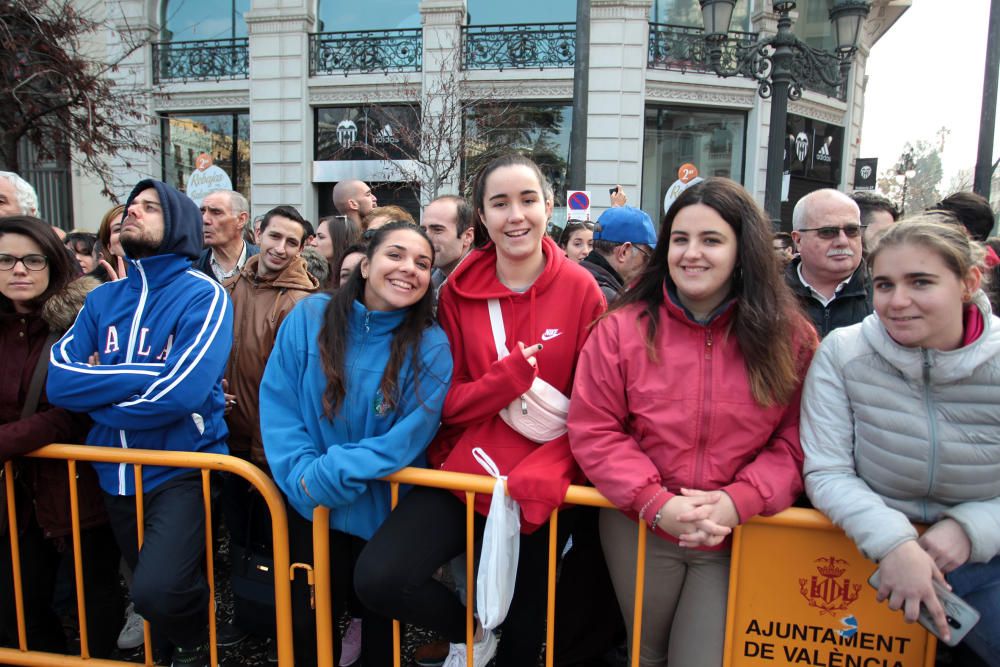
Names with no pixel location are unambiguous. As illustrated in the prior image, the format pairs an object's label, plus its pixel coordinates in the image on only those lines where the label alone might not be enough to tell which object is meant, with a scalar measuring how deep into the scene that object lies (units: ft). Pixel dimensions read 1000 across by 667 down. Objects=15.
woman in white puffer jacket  5.76
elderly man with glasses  9.44
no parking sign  26.24
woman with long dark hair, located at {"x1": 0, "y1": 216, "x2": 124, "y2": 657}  8.58
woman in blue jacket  7.44
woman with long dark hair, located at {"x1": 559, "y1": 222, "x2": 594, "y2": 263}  17.89
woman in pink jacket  6.57
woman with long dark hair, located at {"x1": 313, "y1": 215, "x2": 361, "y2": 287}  15.12
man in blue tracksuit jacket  7.88
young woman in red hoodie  7.07
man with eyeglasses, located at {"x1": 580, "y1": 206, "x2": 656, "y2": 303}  12.30
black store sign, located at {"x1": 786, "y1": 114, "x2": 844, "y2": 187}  50.80
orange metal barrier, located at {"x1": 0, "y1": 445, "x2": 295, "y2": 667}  7.81
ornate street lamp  24.32
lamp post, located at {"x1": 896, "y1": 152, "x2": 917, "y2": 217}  95.66
